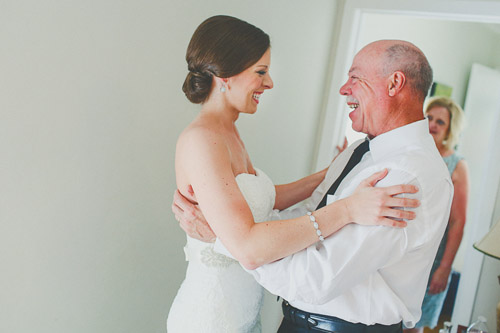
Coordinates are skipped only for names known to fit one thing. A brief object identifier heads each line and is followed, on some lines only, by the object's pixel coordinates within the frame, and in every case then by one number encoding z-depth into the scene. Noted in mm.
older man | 1371
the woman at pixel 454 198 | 3244
